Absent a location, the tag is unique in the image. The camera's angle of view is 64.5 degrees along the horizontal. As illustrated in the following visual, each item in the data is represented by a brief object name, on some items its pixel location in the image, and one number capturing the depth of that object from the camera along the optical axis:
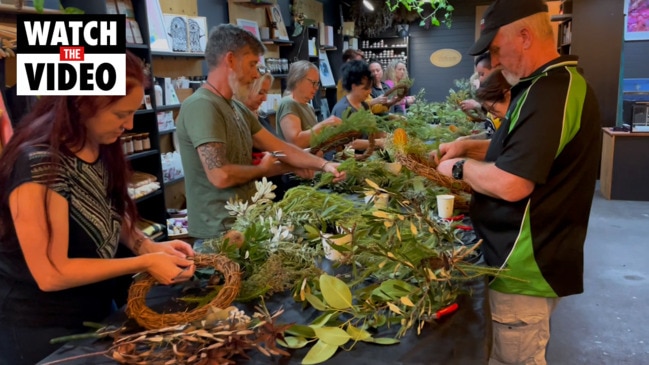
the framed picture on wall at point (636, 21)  7.26
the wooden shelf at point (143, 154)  4.26
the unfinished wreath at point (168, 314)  1.37
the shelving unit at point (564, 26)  8.48
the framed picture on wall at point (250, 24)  6.37
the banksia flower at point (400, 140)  2.66
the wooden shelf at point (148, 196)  4.31
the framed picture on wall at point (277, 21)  7.06
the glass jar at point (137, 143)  4.33
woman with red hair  1.36
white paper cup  2.31
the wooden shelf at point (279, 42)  7.02
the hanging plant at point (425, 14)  11.27
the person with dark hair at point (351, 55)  7.63
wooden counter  6.30
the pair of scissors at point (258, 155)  2.81
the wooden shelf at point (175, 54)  4.64
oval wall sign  11.91
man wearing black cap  1.65
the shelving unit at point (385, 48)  11.81
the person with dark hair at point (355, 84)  4.50
